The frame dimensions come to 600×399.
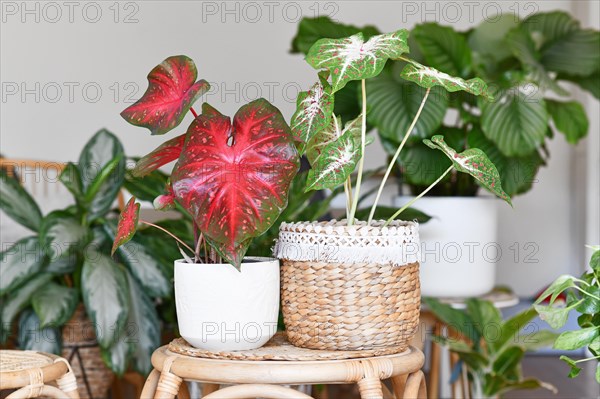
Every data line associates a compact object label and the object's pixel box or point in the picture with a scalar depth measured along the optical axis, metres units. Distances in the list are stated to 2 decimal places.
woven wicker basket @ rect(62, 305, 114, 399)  3.12
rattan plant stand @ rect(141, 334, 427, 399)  2.03
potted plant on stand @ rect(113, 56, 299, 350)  2.02
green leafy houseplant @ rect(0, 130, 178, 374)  2.95
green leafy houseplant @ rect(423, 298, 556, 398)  3.07
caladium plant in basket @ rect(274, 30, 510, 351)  2.08
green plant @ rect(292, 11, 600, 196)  3.21
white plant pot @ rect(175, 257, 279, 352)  2.08
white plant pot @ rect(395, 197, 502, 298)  3.12
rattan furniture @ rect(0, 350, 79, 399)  2.23
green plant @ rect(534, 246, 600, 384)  2.01
